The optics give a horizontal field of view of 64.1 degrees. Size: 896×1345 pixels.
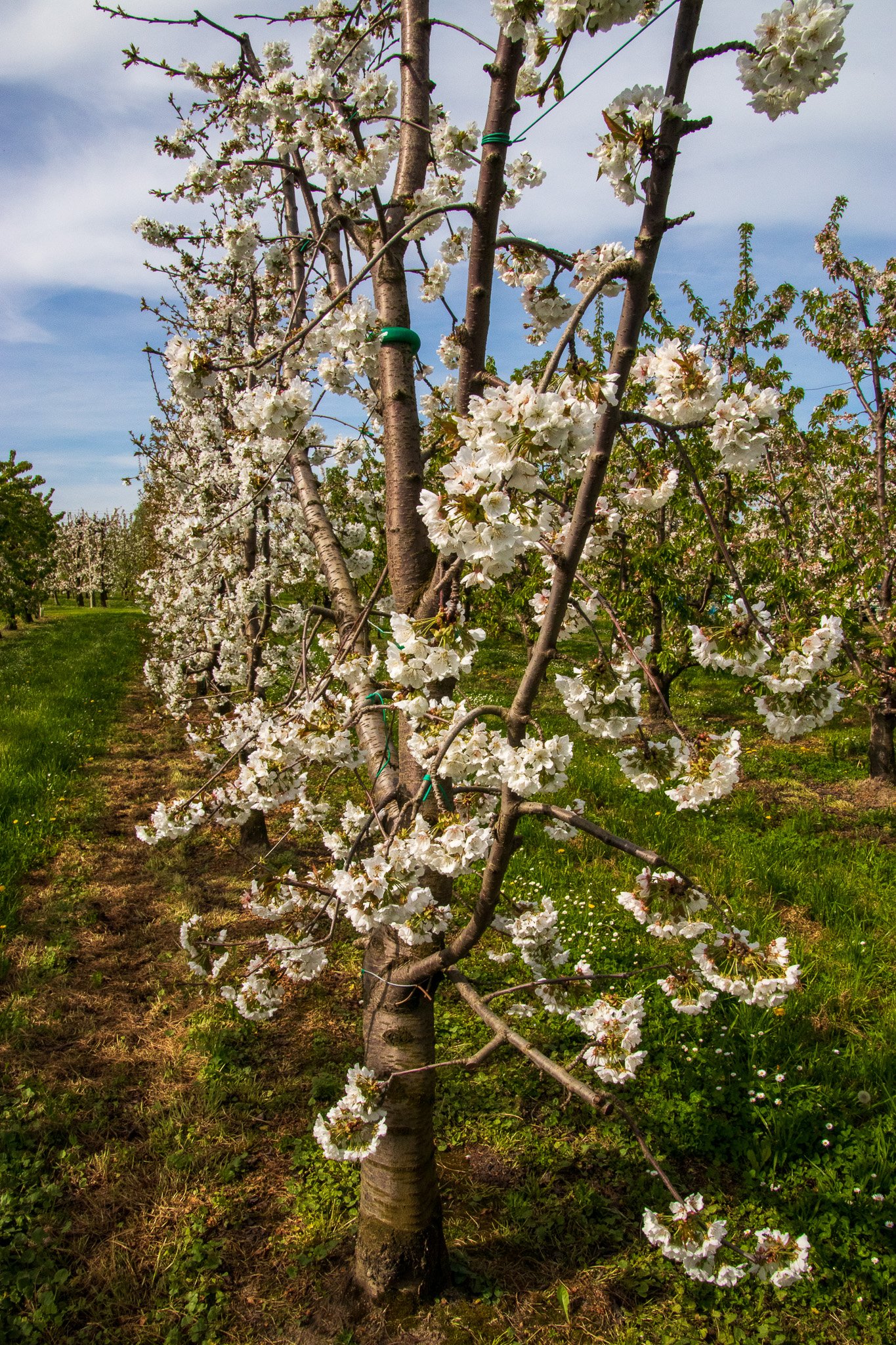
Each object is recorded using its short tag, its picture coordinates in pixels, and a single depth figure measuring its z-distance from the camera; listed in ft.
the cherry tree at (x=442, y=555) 4.30
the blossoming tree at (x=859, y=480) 21.27
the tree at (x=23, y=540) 44.19
